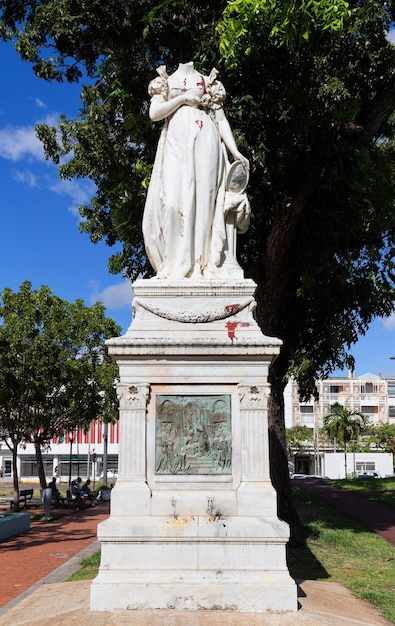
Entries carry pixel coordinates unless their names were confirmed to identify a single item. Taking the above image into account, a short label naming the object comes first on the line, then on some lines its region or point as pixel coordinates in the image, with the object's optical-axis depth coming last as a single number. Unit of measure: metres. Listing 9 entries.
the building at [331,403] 64.56
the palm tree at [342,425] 56.72
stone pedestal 5.67
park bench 23.80
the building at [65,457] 56.28
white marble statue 7.10
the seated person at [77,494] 23.97
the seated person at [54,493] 25.67
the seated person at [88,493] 25.77
